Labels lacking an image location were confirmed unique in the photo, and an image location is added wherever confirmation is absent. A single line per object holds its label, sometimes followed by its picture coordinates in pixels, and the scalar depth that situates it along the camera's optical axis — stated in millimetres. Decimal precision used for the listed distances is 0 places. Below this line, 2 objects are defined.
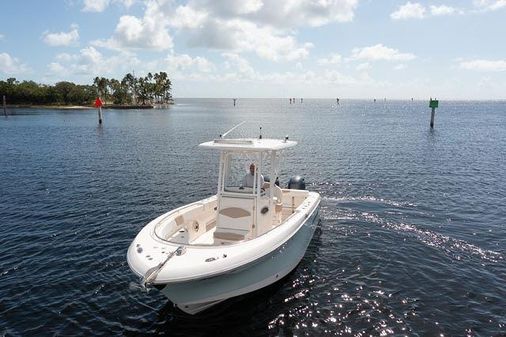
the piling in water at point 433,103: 60875
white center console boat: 9367
